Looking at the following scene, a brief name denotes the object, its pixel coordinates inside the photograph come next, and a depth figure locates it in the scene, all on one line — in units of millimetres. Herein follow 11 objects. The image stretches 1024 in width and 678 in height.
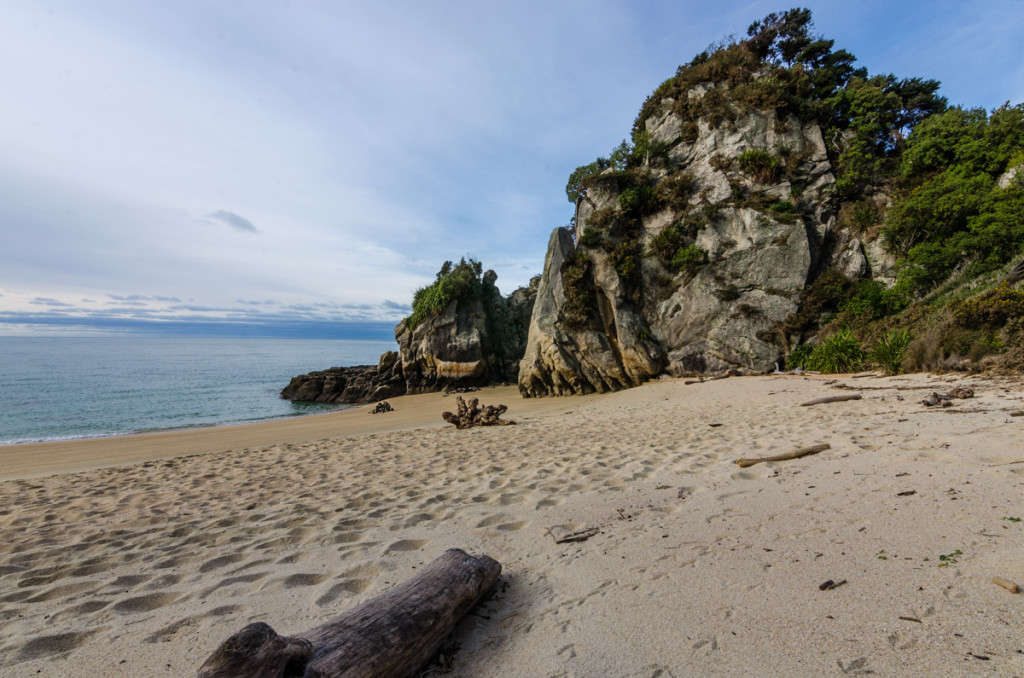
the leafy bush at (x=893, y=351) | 11039
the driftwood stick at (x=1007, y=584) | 2094
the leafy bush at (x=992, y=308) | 9594
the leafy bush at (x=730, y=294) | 16797
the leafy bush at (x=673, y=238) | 18188
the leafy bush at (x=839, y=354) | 12992
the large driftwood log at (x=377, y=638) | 1567
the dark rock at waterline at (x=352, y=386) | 25750
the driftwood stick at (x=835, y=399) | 8499
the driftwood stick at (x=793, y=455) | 4973
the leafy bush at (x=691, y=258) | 17453
